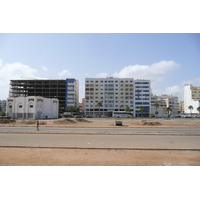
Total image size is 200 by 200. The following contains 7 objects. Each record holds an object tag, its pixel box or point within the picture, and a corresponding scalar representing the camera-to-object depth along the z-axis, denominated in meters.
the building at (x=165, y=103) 107.00
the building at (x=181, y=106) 139.20
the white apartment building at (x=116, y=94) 96.69
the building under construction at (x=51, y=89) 99.25
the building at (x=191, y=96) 100.86
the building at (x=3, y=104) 155.62
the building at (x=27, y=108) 54.69
